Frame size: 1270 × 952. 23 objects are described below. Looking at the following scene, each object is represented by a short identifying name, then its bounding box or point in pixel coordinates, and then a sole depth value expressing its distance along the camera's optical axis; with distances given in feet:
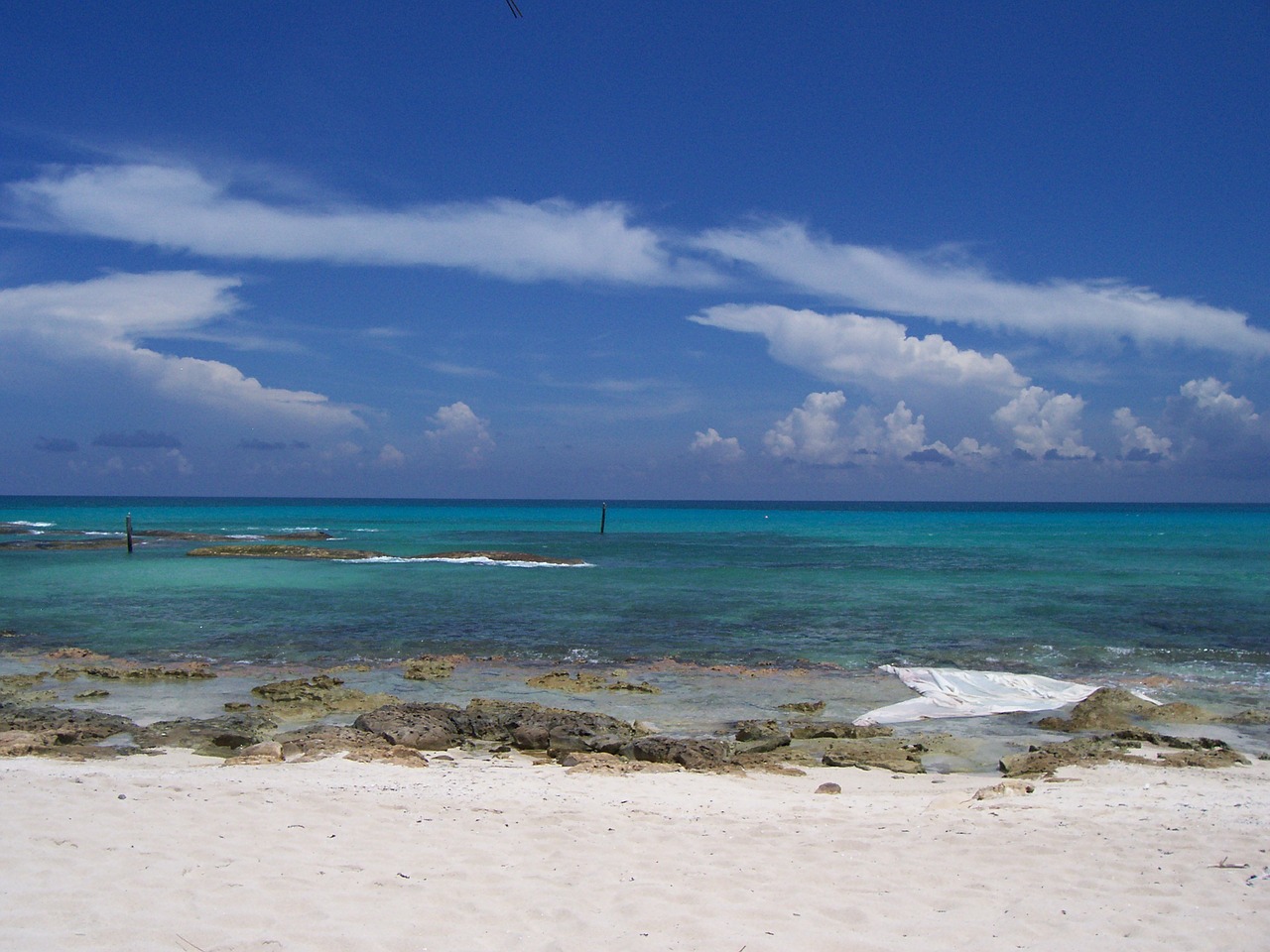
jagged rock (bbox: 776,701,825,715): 43.09
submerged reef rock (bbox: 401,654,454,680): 50.51
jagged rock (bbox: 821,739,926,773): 32.81
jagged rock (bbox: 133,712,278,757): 34.32
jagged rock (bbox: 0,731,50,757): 31.89
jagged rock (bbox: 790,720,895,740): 37.73
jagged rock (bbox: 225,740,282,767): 31.27
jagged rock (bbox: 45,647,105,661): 55.09
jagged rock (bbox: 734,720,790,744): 36.63
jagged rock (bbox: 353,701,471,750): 34.71
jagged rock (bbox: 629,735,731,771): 32.19
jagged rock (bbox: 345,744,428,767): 31.68
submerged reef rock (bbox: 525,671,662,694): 47.57
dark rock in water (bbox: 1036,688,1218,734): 39.04
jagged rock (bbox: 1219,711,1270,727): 40.02
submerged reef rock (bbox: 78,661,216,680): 49.08
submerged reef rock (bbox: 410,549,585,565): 133.49
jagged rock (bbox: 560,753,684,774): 31.07
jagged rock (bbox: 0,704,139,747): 34.37
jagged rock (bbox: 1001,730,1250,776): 31.94
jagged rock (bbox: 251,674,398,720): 41.39
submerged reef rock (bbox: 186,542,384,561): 137.69
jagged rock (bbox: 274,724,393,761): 32.73
